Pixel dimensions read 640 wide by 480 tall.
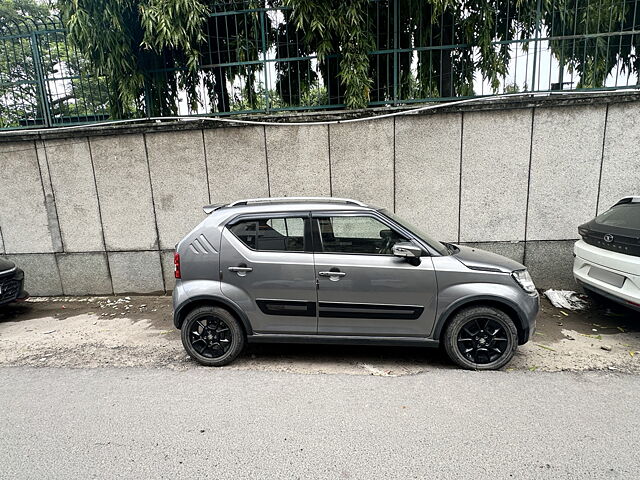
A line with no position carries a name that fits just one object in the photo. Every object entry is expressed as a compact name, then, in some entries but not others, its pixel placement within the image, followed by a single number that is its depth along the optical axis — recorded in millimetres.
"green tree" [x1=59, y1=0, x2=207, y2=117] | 5574
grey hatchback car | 3539
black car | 5270
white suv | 3955
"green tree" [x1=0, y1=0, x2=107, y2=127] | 6520
